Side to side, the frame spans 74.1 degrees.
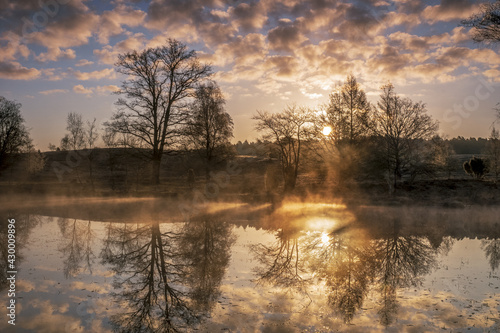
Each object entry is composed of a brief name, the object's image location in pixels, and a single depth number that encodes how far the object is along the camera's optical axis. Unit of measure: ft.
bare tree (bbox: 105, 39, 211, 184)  101.60
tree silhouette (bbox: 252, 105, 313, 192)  115.44
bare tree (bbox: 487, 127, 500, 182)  170.80
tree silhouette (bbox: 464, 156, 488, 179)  173.17
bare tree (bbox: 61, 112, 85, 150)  138.72
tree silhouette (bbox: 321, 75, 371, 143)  120.16
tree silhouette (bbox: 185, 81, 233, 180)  120.67
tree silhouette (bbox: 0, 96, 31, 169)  141.28
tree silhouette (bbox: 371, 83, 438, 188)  114.21
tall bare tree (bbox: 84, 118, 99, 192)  140.17
